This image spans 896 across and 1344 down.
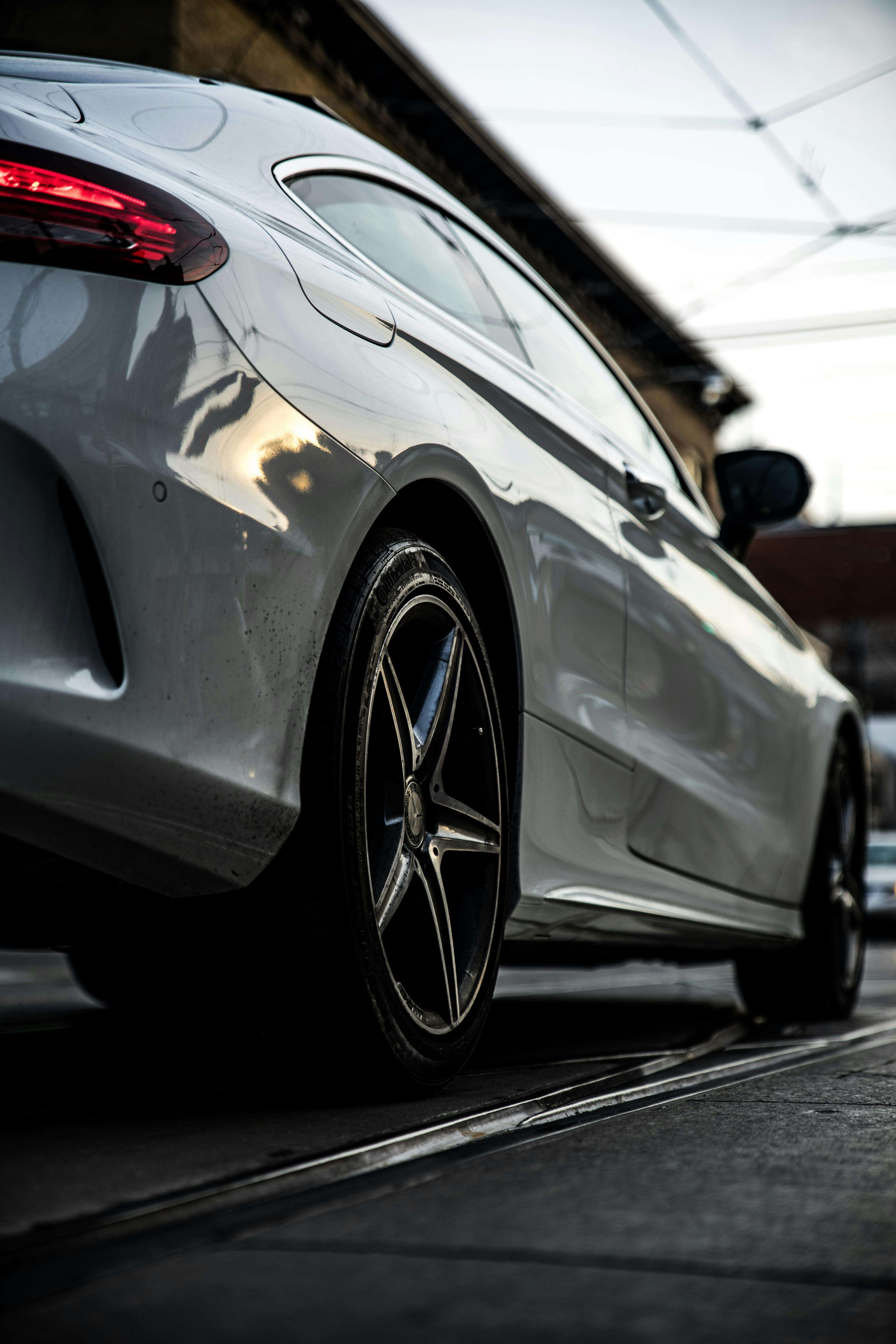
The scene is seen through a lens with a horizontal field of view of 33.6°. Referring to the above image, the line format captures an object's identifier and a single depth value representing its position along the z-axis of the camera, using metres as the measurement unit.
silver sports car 1.78
